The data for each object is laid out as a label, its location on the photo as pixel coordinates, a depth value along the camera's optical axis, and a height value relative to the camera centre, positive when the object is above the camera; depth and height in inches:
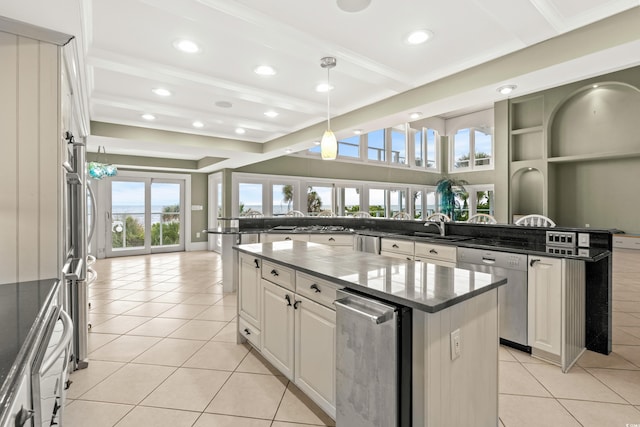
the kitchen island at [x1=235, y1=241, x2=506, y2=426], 53.6 -23.0
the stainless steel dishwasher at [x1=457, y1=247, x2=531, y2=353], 106.3 -27.8
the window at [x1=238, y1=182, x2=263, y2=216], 328.5 +16.0
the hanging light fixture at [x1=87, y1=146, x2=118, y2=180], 212.8 +29.6
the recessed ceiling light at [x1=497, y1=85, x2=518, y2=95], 119.5 +46.3
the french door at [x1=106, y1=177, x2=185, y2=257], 320.5 -3.1
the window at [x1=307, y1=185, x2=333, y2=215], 365.4 +15.4
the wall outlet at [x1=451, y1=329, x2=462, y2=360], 56.3 -23.3
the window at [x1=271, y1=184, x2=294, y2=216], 345.4 +15.6
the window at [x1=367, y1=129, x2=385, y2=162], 411.8 +85.8
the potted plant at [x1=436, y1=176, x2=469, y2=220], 423.5 +21.0
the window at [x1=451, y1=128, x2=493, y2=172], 460.1 +92.3
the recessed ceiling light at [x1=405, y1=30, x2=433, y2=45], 101.1 +56.2
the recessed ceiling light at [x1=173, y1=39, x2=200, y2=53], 106.0 +55.9
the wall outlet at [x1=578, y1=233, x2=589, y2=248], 109.2 -9.6
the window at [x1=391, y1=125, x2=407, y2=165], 440.8 +91.8
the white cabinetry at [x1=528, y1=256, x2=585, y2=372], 96.7 -30.1
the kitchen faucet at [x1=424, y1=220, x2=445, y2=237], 161.3 -6.5
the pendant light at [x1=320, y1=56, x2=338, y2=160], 117.0 +26.1
